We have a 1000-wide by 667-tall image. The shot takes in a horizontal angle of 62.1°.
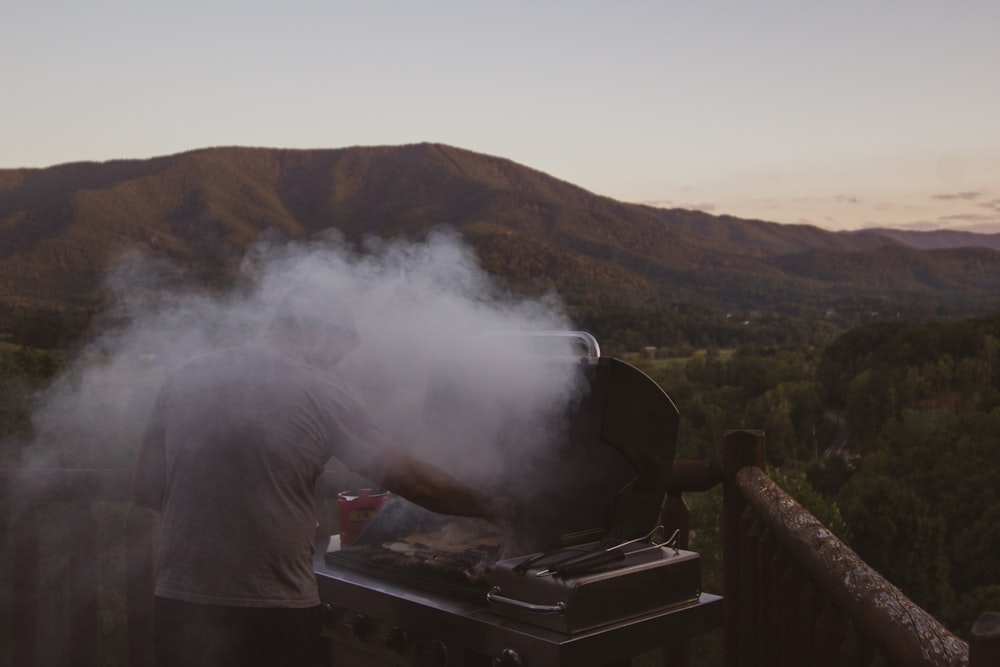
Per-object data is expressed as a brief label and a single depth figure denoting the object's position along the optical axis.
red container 2.48
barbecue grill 1.77
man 1.94
